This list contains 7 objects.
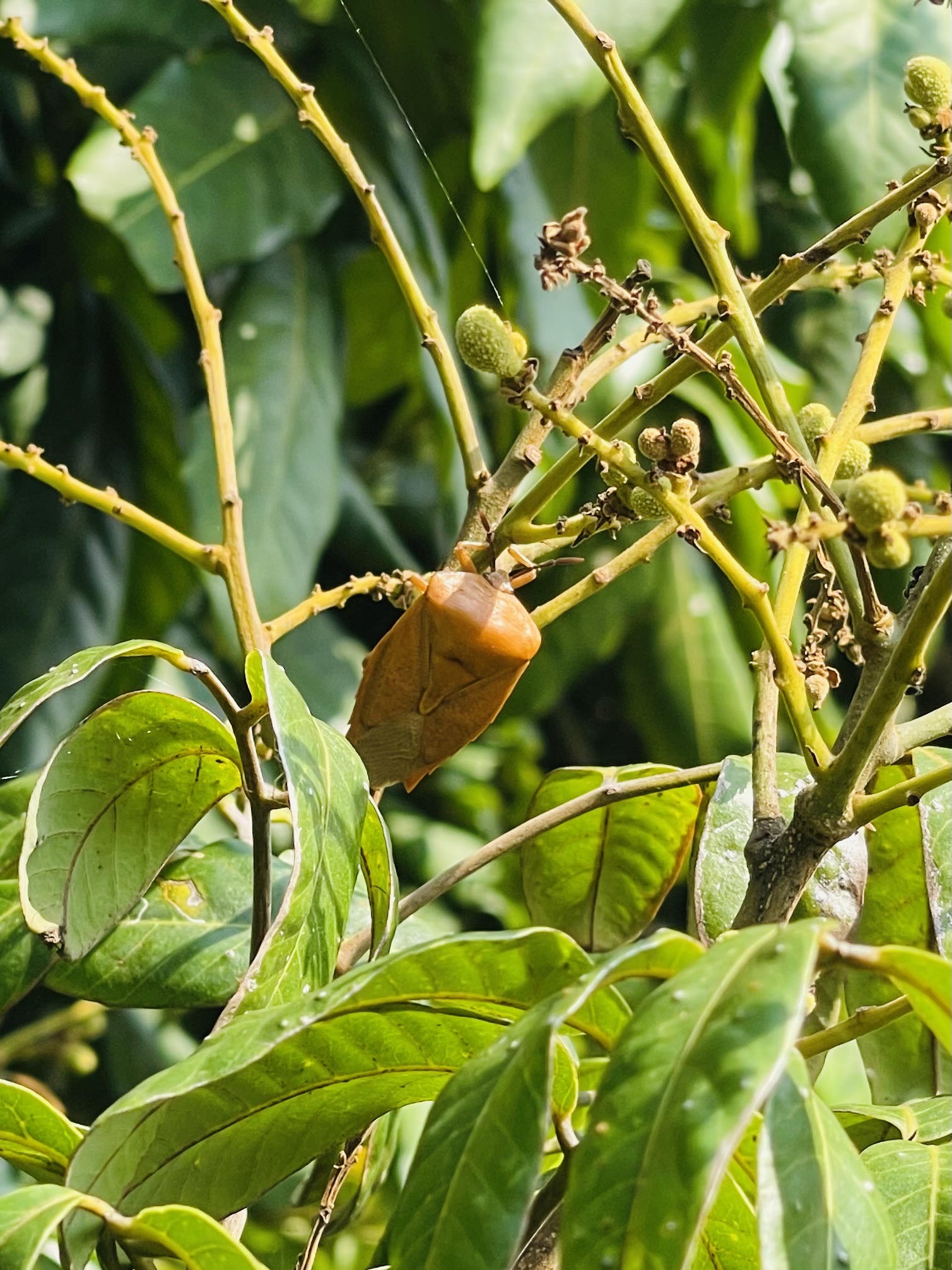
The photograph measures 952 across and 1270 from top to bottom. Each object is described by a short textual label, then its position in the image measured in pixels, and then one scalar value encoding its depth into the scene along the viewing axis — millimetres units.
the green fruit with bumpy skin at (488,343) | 810
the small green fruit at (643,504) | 806
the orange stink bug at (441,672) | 835
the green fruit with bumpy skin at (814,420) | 822
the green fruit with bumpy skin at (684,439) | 797
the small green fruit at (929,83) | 810
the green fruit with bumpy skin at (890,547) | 777
